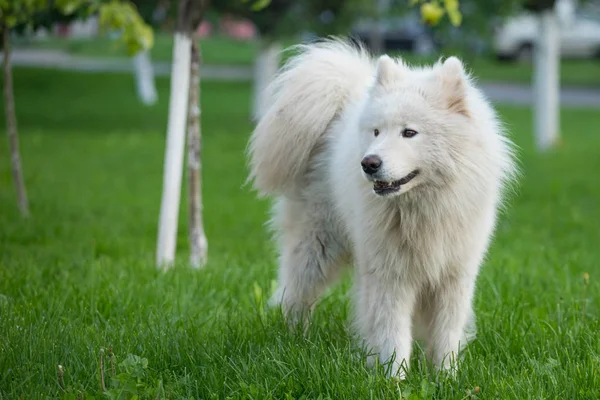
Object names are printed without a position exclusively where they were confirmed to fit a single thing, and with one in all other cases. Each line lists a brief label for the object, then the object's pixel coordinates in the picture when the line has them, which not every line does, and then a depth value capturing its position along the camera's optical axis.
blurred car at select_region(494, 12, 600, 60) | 32.53
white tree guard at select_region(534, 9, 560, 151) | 14.83
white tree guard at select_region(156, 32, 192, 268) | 6.39
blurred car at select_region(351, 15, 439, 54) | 33.84
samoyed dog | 4.07
